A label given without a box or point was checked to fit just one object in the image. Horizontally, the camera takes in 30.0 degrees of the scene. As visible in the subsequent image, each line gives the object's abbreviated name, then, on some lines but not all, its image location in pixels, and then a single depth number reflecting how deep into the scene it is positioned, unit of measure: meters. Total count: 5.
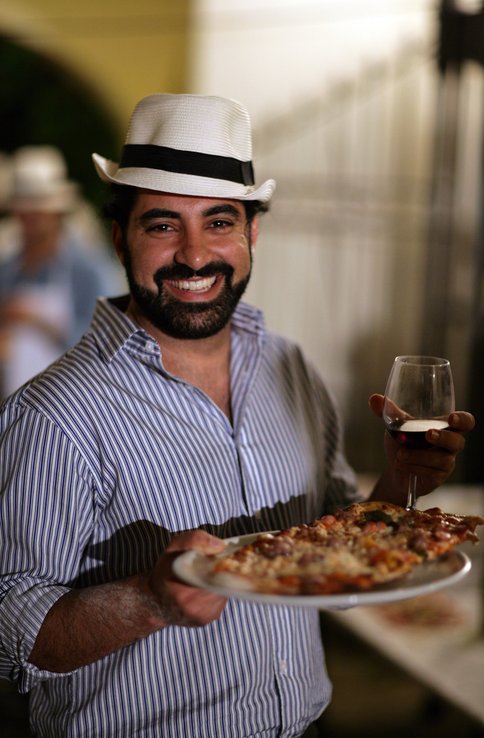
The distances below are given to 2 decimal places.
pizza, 1.45
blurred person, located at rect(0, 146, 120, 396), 5.34
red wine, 1.78
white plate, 1.36
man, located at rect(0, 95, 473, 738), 1.79
